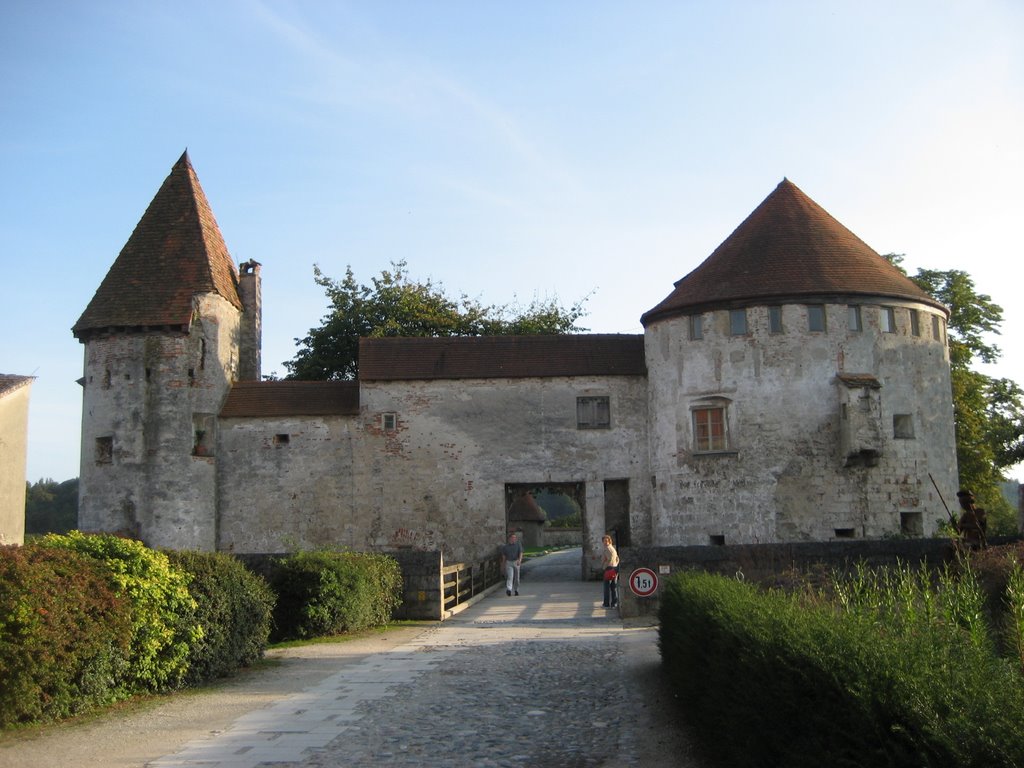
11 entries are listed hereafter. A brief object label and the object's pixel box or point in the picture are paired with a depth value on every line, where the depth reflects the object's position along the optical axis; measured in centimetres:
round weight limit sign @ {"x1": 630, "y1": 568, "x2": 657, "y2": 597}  1958
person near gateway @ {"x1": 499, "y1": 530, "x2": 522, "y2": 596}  2702
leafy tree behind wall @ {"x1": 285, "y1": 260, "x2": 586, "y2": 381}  4884
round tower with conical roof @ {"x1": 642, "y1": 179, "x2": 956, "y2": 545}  2992
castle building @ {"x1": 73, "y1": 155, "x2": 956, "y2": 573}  3045
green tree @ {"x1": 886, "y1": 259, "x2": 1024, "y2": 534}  3709
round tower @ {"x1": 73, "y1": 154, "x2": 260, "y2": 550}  3253
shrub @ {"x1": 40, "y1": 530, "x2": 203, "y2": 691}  1110
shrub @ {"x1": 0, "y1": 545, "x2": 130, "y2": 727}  922
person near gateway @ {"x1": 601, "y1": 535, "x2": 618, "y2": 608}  2312
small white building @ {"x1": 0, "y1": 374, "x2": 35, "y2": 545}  1438
